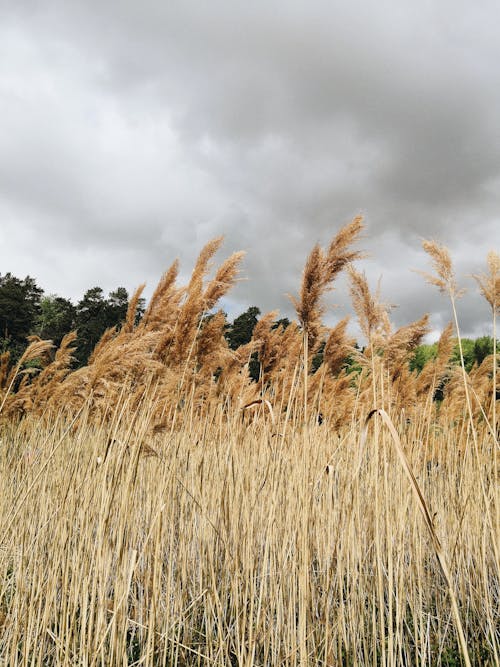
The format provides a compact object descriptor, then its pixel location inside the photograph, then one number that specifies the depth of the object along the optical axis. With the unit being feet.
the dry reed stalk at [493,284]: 5.49
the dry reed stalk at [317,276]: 5.70
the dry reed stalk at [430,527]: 2.78
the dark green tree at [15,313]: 84.58
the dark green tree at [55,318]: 110.47
